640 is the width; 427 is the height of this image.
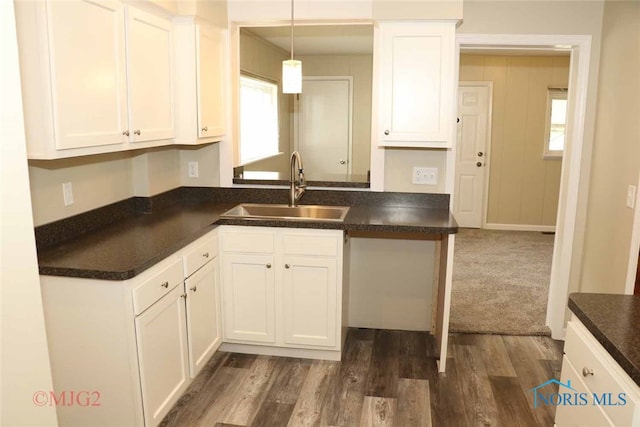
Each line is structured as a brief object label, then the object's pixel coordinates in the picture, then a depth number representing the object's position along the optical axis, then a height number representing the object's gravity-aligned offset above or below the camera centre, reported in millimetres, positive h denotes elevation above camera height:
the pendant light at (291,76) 3146 +302
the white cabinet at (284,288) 3062 -952
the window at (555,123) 6680 +94
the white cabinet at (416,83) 3080 +267
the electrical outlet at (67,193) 2600 -340
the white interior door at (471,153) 6758 -305
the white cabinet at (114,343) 2164 -926
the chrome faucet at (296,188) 3465 -403
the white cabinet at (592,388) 1397 -751
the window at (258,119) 4996 +82
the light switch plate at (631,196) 2789 -344
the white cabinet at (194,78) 3039 +281
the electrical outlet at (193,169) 3712 -304
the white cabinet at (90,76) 1974 +209
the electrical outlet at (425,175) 3467 -306
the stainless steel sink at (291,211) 3479 -558
